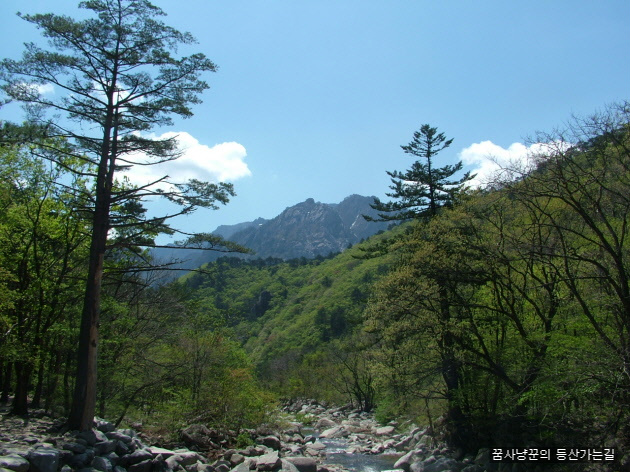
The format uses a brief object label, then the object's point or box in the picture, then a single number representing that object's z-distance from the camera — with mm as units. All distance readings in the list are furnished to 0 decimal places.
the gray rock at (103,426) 11543
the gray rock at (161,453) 11784
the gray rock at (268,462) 16250
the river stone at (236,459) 16377
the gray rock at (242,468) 14788
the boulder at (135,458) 10586
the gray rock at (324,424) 39375
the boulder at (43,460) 8188
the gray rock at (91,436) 10164
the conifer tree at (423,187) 23109
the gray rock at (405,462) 21078
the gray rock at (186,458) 13270
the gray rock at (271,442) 22688
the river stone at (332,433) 33781
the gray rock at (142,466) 10570
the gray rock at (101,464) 9516
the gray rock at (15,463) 7676
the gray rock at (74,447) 9492
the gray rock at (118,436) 11227
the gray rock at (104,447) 10155
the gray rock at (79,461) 9141
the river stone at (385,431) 32919
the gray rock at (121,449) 10773
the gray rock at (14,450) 8285
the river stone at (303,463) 17881
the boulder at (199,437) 18328
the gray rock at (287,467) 16305
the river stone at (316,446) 26923
